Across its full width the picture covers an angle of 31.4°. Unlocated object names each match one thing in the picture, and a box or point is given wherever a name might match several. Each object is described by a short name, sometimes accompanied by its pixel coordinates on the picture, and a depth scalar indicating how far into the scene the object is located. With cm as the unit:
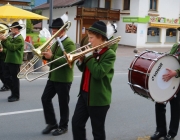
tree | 3335
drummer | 474
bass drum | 437
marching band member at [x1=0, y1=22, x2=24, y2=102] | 673
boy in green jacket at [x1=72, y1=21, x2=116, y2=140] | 356
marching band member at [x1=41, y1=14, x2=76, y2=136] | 483
